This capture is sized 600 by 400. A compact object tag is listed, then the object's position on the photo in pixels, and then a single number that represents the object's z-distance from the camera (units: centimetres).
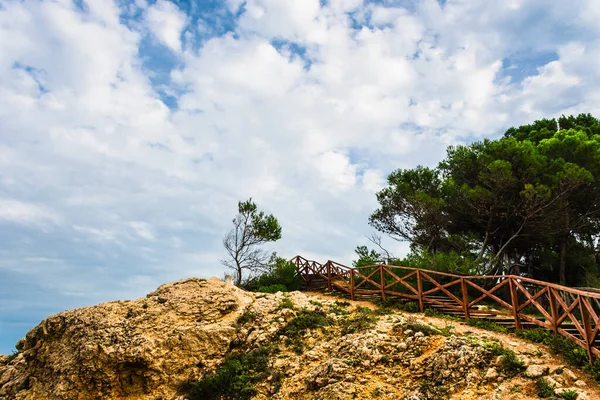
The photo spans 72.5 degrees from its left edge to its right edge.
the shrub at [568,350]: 730
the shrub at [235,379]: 951
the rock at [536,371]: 708
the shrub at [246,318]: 1180
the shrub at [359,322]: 1050
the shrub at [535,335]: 859
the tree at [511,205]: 1806
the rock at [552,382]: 668
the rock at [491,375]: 734
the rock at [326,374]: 857
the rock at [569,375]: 685
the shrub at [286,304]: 1227
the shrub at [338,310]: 1207
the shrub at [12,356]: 1398
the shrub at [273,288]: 1622
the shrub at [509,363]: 738
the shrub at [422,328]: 928
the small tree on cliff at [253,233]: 2294
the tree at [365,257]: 1931
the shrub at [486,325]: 980
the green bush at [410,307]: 1247
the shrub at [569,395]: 626
